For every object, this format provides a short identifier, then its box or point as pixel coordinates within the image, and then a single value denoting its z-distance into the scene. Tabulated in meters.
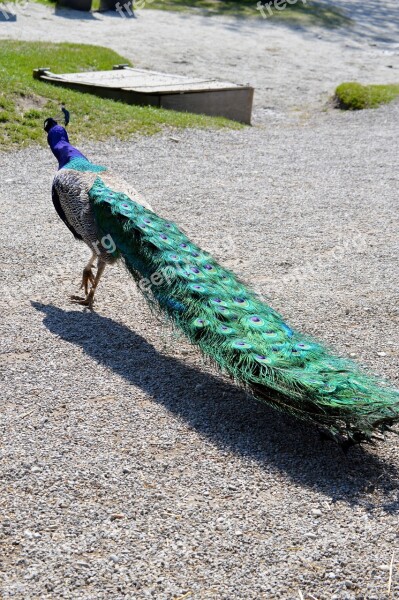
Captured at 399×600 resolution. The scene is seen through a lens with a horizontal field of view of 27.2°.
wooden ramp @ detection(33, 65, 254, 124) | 13.15
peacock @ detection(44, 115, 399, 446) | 4.21
